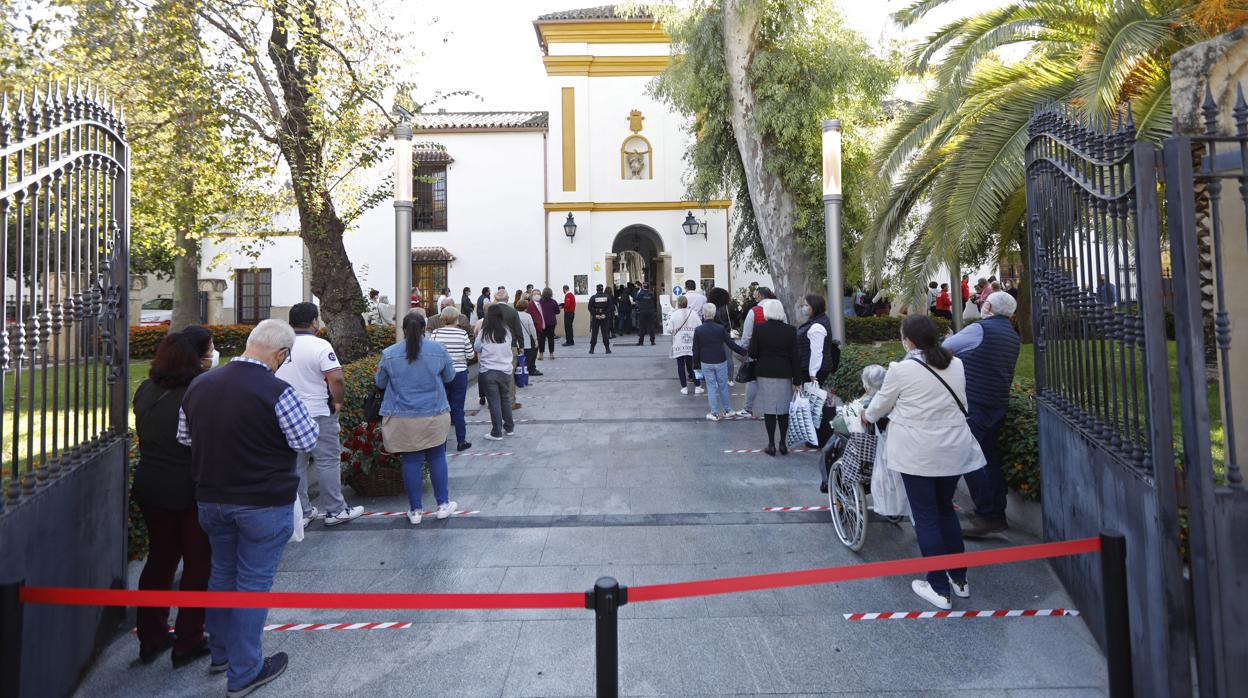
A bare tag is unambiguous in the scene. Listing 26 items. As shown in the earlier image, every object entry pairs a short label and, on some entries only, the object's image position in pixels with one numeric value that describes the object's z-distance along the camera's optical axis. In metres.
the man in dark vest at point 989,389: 5.53
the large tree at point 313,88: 11.34
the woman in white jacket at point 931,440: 4.43
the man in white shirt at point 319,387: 5.71
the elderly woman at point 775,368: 8.38
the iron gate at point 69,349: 3.19
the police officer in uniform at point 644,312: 20.26
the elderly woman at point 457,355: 8.71
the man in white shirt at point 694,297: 14.14
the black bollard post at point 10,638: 2.54
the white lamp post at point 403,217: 8.95
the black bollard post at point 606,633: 2.62
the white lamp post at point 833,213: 9.49
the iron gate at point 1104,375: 3.09
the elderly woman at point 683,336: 12.54
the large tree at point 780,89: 14.31
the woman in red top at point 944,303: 21.89
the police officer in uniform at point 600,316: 18.75
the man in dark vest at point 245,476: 3.54
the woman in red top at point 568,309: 20.44
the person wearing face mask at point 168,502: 3.88
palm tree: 7.39
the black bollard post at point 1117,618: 2.86
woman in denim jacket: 6.10
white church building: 25.86
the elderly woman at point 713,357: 10.27
